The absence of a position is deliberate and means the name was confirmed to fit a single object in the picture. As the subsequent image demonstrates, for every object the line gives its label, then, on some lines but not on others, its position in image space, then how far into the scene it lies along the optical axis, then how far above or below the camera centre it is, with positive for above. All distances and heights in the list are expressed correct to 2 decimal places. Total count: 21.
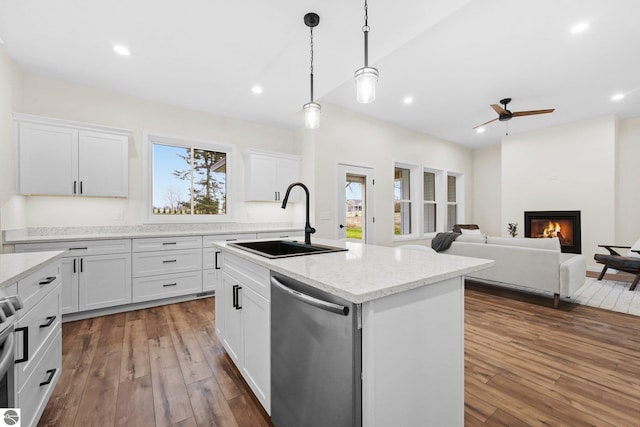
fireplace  5.48 -0.30
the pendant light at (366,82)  1.79 +0.87
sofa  3.19 -0.62
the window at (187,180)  3.99 +0.52
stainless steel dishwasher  0.96 -0.59
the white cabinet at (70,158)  2.92 +0.64
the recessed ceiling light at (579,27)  2.59 +1.80
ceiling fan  4.09 +1.55
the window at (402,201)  5.89 +0.26
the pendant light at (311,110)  2.30 +0.90
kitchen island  0.95 -0.47
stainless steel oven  0.78 -0.40
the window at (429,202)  6.60 +0.26
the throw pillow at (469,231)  5.72 -0.39
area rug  3.22 -1.11
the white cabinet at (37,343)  1.22 -0.67
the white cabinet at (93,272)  2.88 -0.66
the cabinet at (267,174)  4.46 +0.66
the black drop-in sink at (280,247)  2.03 -0.27
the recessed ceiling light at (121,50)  2.67 +1.64
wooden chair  3.84 -0.74
